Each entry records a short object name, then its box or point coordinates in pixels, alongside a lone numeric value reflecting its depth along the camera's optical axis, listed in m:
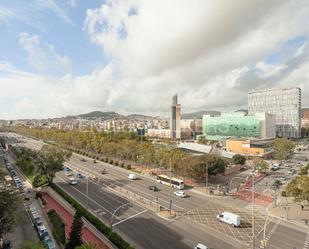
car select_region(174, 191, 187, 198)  56.28
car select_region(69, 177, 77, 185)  66.96
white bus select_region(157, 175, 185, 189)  62.62
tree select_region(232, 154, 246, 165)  91.06
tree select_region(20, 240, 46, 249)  26.52
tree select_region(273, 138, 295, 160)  106.38
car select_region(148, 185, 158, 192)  60.22
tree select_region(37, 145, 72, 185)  62.50
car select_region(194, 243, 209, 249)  32.47
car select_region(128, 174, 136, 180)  71.44
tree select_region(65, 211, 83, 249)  31.69
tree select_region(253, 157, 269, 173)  79.00
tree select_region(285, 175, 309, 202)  43.88
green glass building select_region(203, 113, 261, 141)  171.25
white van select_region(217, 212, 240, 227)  40.69
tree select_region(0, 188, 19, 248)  34.16
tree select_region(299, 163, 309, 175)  69.19
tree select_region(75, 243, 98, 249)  23.62
